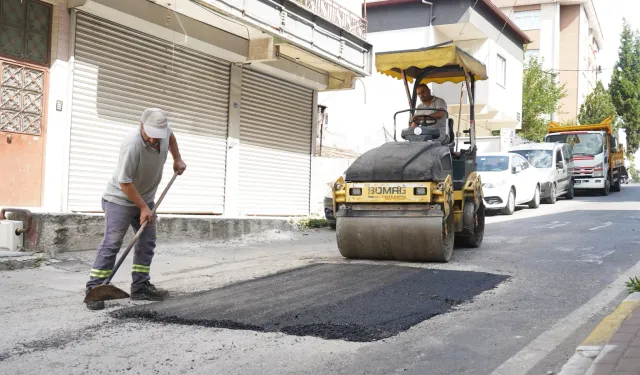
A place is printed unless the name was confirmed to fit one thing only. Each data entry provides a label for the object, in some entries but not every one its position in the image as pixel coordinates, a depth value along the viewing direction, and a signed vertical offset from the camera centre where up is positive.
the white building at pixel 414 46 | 23.31 +6.79
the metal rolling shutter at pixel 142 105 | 9.91 +1.62
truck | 23.77 +2.25
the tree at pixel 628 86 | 52.28 +10.25
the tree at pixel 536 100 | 36.72 +6.25
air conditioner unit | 7.96 -0.49
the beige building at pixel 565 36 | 49.22 +14.11
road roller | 8.06 +0.13
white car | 16.83 +0.76
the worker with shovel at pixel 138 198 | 5.82 +0.00
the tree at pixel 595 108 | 48.84 +7.87
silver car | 19.94 +1.47
